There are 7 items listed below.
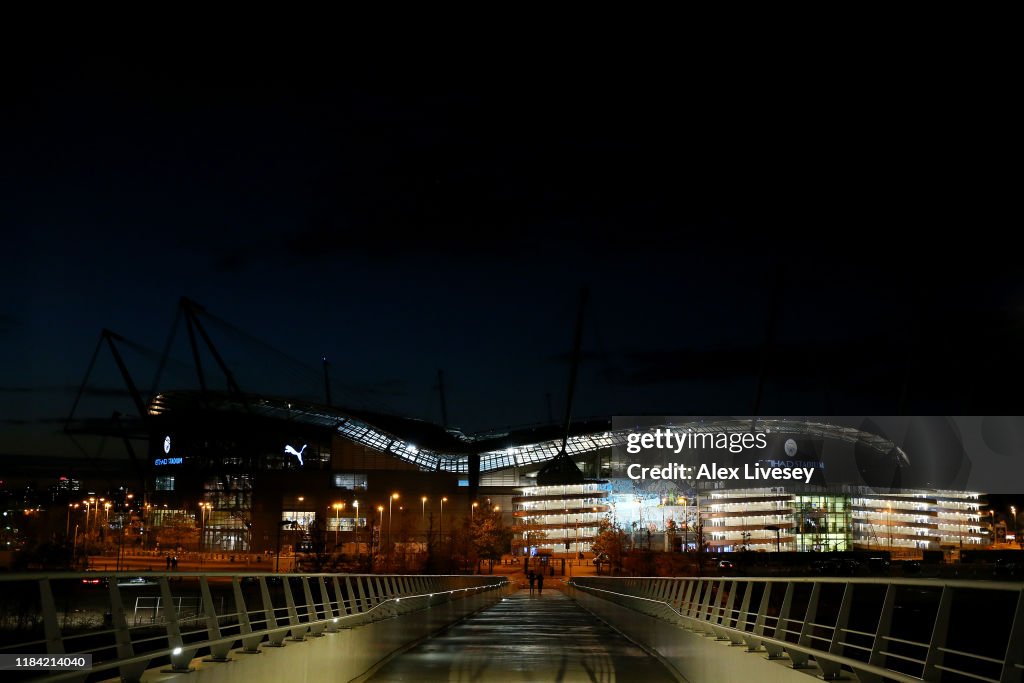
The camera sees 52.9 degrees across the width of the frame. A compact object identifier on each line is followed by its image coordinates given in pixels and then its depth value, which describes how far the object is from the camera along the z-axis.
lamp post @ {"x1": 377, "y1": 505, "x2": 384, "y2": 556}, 156.65
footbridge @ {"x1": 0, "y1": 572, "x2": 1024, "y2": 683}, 9.02
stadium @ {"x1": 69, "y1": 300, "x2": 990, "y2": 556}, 168.12
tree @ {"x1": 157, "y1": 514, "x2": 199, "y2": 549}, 158.62
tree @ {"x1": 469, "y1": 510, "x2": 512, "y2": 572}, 148.62
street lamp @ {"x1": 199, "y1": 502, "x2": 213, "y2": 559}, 163.75
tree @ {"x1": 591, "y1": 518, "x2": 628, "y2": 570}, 140.62
